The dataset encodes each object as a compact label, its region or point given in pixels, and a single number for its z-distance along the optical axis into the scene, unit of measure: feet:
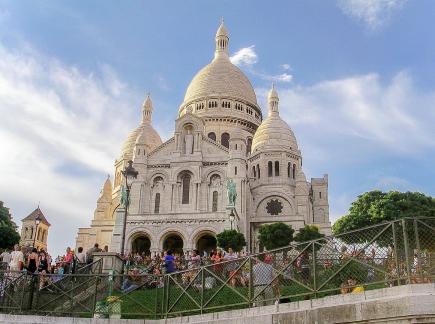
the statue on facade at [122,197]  156.56
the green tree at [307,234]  149.69
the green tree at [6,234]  170.44
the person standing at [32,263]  54.44
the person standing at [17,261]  55.42
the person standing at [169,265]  59.67
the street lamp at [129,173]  74.79
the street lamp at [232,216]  161.40
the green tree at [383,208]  160.35
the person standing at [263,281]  36.99
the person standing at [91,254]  66.44
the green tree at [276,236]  150.92
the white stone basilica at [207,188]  166.61
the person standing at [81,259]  66.16
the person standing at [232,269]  39.52
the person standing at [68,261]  65.22
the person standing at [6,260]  61.23
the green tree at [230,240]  141.79
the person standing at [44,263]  58.78
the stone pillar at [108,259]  61.21
